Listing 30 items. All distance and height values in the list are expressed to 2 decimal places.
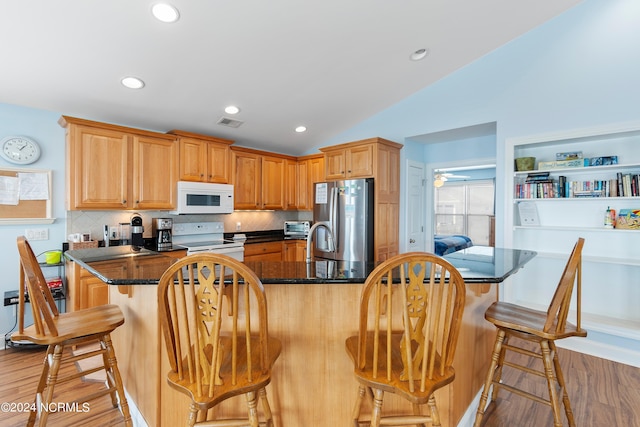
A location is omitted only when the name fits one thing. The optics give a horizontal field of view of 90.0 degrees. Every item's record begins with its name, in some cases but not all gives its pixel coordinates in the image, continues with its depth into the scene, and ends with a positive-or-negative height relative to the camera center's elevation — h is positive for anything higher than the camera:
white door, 4.43 +0.09
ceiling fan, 6.76 +0.91
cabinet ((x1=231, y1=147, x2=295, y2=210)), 4.65 +0.51
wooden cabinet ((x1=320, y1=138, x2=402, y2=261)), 4.04 +0.52
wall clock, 3.05 +0.61
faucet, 1.97 -0.19
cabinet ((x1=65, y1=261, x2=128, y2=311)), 2.99 -0.74
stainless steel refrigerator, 4.01 -0.06
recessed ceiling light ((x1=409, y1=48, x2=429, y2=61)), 3.23 +1.62
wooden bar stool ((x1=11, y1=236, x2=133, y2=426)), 1.48 -0.59
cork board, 3.07 +0.08
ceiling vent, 4.01 +1.16
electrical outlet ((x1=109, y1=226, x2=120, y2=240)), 3.62 -0.24
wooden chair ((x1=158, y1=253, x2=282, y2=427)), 1.16 -0.54
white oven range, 4.08 -0.37
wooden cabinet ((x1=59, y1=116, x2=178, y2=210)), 3.24 +0.50
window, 8.36 +0.10
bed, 6.07 -0.62
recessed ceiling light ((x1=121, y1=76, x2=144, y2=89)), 2.93 +1.21
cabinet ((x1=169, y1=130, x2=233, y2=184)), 4.00 +0.72
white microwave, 3.95 +0.18
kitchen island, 1.57 -0.68
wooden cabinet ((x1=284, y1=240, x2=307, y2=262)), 4.97 -0.59
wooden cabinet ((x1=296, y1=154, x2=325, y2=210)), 5.11 +0.59
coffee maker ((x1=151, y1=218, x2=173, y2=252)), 3.86 -0.24
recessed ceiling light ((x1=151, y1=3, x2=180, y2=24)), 2.19 +1.40
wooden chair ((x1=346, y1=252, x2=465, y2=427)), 1.20 -0.56
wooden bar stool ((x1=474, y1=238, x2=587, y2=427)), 1.59 -0.62
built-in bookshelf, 2.91 -0.07
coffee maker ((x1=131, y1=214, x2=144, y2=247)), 3.63 -0.21
